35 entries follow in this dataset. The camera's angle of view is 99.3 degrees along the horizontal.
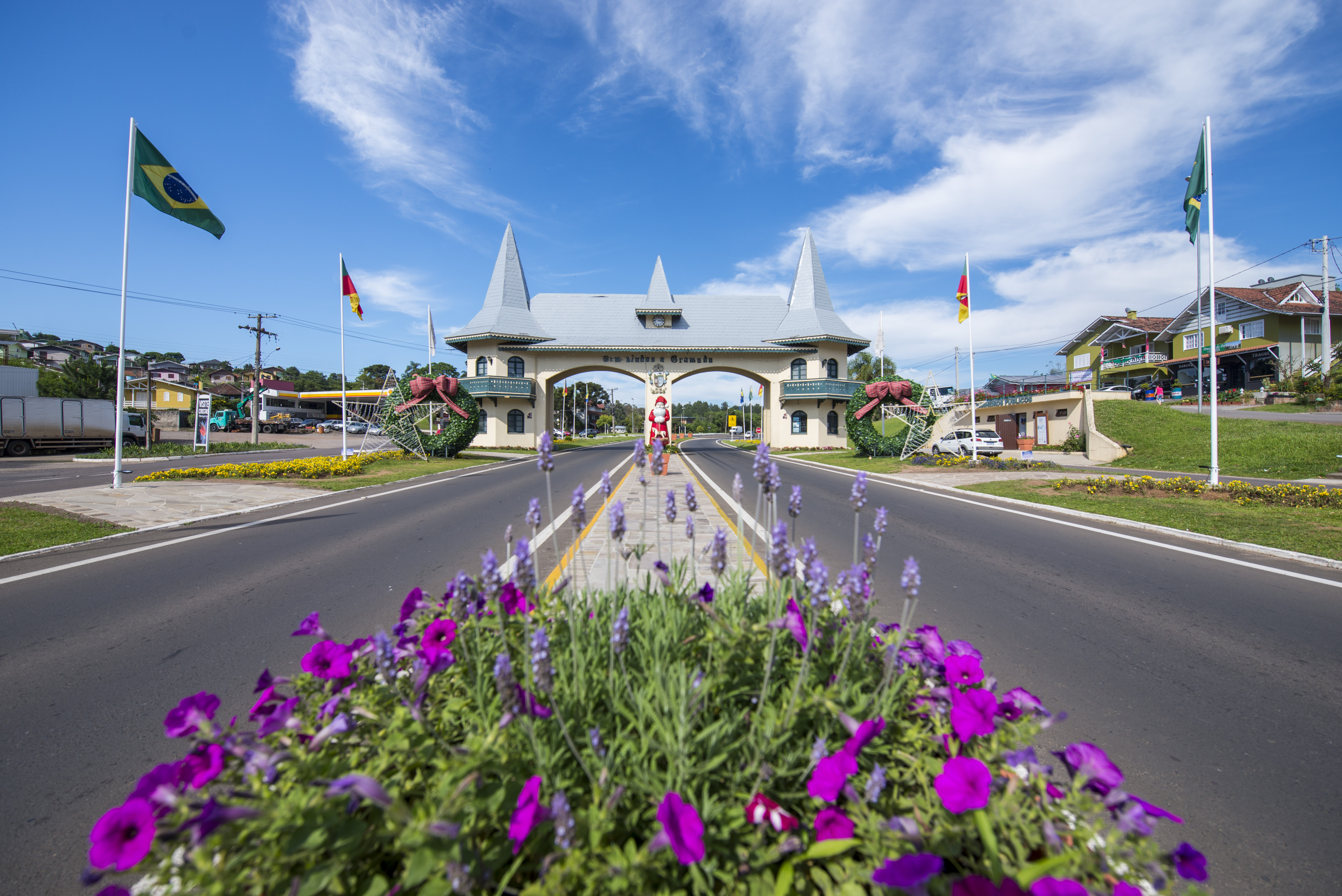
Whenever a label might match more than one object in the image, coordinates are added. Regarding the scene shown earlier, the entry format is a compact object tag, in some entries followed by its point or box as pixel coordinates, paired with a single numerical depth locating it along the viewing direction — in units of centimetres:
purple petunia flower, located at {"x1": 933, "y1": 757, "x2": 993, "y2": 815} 148
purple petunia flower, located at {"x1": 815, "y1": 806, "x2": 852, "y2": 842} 157
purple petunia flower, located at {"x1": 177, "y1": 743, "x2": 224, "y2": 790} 151
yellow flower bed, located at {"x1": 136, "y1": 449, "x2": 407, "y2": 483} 1673
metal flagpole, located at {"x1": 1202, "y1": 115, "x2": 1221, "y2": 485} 1284
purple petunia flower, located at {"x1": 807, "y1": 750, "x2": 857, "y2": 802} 159
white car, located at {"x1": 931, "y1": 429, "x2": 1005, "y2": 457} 3070
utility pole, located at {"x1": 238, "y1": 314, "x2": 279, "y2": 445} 3988
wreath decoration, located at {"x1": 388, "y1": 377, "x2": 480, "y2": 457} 2484
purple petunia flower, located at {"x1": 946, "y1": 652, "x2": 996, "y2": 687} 213
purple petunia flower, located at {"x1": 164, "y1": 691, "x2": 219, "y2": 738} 167
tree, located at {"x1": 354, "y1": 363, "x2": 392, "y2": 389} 10275
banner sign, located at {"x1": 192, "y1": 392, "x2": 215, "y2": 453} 3061
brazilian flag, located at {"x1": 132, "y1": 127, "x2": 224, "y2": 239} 1257
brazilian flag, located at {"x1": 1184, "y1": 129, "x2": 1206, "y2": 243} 1297
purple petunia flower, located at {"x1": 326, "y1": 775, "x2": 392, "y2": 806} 131
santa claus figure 1984
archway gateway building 4184
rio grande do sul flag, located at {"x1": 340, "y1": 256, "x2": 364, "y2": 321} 2322
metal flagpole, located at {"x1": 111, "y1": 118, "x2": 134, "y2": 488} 1260
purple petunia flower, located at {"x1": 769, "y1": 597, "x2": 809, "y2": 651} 208
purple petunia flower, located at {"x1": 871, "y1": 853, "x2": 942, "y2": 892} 127
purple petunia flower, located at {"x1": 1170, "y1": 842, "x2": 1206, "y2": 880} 138
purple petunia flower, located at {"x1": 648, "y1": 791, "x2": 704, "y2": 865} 136
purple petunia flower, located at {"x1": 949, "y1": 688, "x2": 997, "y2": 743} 176
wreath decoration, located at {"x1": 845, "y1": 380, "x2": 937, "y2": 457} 2512
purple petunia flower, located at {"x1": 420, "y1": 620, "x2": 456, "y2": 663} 217
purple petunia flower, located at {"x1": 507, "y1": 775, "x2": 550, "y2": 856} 139
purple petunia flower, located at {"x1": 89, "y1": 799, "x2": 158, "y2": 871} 129
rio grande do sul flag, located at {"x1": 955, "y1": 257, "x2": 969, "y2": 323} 2514
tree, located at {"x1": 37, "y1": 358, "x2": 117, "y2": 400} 5134
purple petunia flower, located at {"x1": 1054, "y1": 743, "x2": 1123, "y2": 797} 157
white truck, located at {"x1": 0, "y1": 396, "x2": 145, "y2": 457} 2789
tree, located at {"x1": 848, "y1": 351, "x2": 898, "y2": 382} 6462
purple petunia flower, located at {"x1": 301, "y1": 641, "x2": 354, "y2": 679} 210
